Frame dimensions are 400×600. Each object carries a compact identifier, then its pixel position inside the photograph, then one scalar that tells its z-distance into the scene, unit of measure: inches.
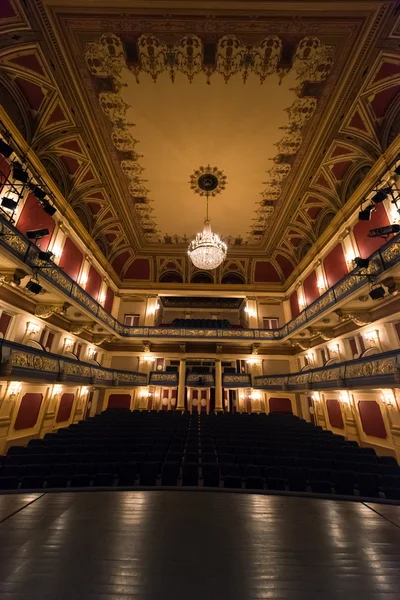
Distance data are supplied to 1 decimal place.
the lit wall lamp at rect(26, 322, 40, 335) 321.4
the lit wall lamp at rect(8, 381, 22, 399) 290.0
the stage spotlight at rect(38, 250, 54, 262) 268.7
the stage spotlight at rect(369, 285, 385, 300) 259.6
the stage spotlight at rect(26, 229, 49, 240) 263.5
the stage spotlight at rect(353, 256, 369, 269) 275.9
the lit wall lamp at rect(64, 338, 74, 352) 411.2
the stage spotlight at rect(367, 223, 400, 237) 232.1
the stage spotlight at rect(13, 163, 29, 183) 225.1
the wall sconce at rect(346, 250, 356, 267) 354.9
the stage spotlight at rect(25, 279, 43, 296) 275.6
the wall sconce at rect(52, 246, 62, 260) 364.1
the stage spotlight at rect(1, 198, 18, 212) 227.8
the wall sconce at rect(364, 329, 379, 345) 315.8
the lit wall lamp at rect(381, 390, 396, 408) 281.5
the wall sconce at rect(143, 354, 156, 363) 581.9
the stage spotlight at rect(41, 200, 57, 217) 279.4
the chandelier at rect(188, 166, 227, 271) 319.0
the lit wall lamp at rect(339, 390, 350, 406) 363.1
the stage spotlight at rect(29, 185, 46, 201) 255.6
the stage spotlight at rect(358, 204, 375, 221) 261.6
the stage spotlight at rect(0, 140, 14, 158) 210.2
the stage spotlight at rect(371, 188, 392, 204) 244.1
